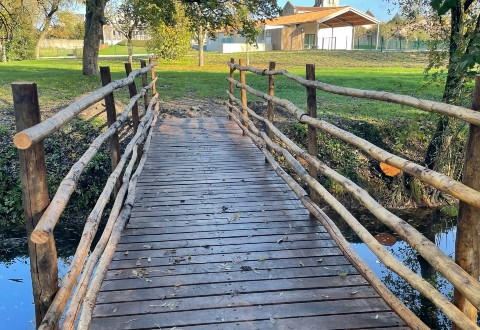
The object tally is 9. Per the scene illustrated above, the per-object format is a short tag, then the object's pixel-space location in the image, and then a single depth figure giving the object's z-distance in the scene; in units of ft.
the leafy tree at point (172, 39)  76.18
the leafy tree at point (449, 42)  16.15
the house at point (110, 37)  209.67
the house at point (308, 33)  114.21
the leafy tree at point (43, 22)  95.81
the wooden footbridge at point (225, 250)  7.61
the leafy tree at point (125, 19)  74.59
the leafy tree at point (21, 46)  101.35
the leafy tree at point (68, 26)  121.90
